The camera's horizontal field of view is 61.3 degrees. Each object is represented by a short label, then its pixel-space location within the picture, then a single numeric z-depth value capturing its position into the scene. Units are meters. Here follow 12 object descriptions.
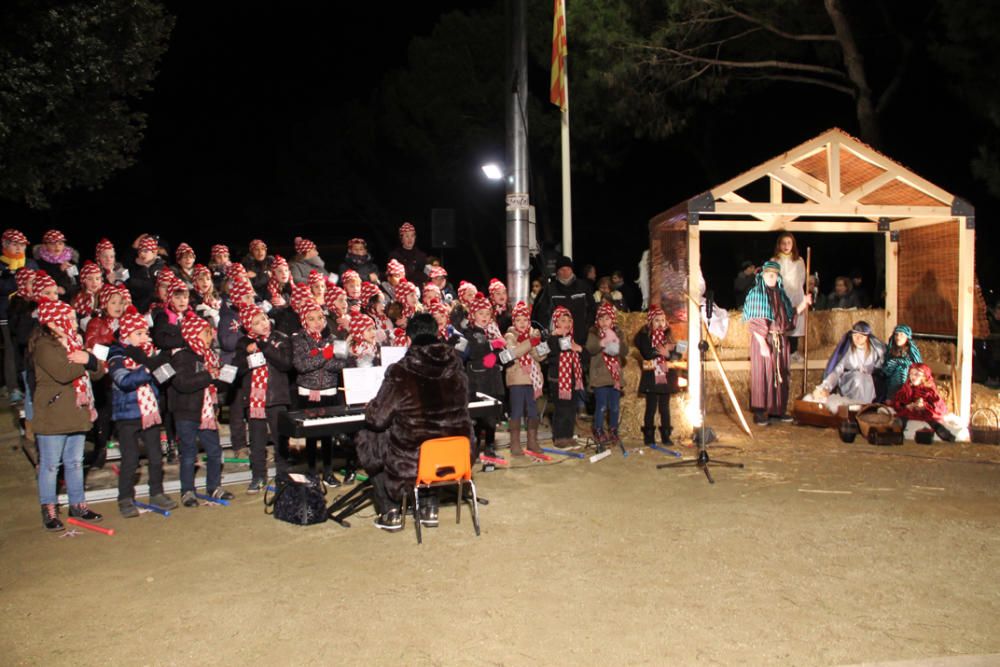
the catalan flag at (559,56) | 11.73
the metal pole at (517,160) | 9.89
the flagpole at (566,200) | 12.51
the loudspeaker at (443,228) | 13.34
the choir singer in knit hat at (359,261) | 10.49
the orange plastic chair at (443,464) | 5.95
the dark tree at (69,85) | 13.52
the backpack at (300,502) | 6.54
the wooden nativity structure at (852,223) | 9.55
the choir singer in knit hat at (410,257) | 11.20
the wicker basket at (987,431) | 9.37
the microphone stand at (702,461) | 7.97
